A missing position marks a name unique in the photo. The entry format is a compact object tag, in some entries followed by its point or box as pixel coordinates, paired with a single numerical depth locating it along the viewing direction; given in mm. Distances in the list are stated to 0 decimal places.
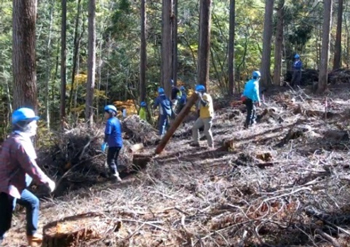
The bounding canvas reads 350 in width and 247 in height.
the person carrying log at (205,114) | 12742
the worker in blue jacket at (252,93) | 14953
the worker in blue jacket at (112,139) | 11062
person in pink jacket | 5770
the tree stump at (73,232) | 6129
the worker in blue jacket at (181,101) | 20920
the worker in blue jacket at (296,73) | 24141
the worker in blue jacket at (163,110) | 16450
